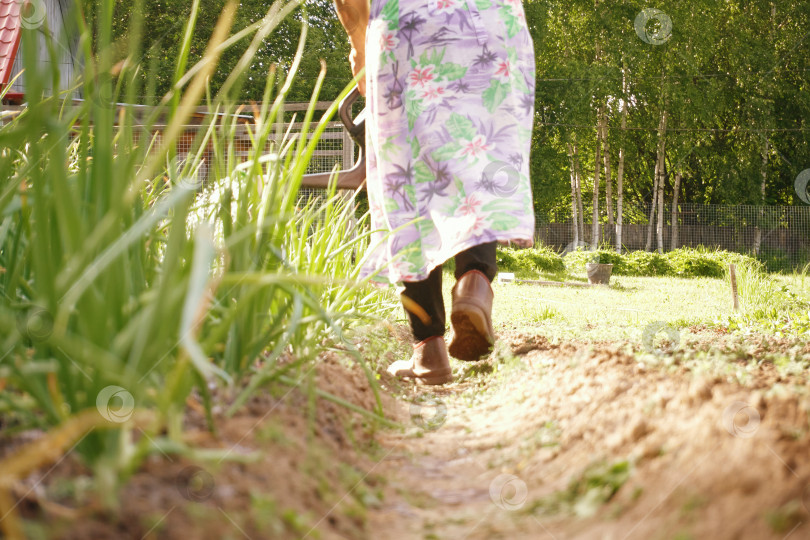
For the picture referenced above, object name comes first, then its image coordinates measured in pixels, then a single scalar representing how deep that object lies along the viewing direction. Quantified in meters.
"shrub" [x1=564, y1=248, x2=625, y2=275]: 11.88
